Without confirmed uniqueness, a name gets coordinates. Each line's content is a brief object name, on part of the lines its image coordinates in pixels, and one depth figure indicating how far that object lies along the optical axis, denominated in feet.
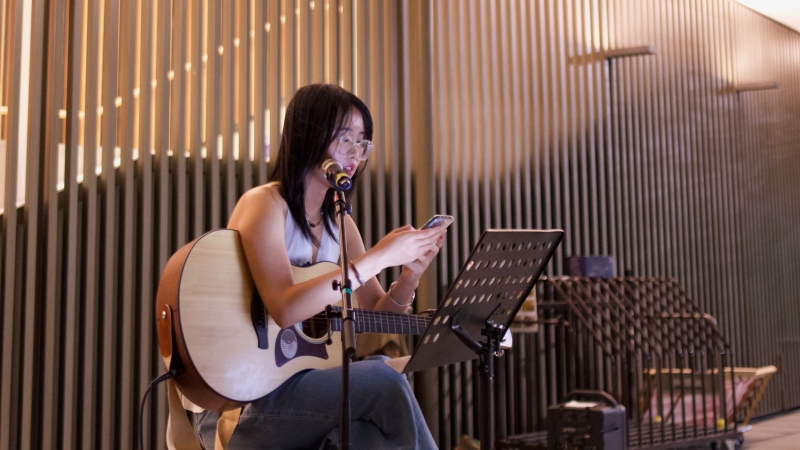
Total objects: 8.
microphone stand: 5.98
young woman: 6.80
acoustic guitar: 6.80
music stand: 6.82
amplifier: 13.09
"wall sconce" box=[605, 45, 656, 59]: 19.98
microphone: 6.87
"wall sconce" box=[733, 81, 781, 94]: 26.03
